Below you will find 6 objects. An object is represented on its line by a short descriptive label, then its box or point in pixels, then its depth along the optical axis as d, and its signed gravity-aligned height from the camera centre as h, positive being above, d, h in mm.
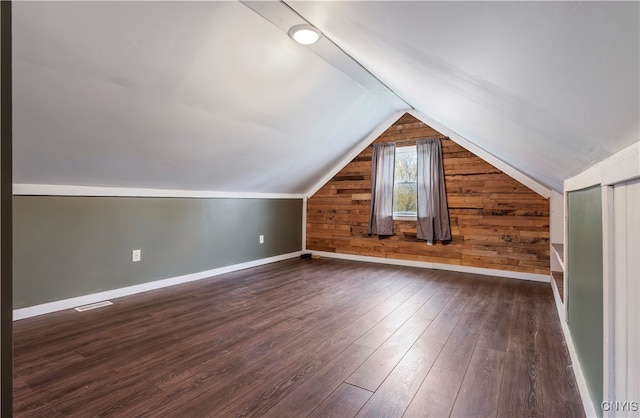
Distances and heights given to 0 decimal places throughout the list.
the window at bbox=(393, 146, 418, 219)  4637 +383
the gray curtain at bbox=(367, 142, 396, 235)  4688 +301
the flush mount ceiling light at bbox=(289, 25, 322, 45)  2039 +1199
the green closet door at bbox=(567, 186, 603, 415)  1210 -355
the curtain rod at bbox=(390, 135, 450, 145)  4293 +997
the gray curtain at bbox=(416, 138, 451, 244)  4273 +185
